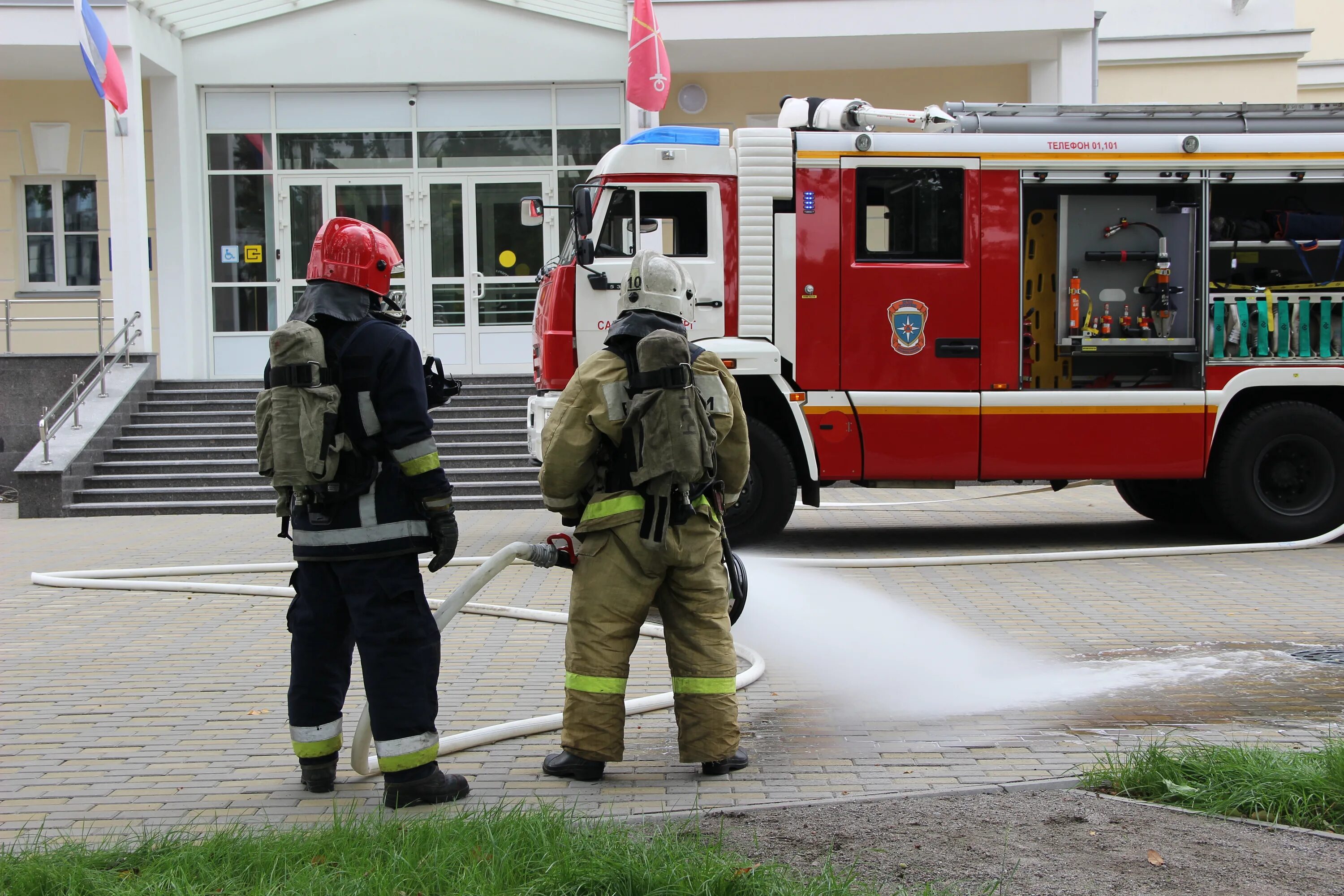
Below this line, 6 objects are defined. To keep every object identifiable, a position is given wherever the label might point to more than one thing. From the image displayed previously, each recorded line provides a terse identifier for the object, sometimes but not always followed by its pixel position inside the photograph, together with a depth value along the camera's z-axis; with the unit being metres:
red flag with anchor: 16.19
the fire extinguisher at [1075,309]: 10.46
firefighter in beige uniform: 4.39
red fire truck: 10.10
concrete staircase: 14.28
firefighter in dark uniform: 4.18
